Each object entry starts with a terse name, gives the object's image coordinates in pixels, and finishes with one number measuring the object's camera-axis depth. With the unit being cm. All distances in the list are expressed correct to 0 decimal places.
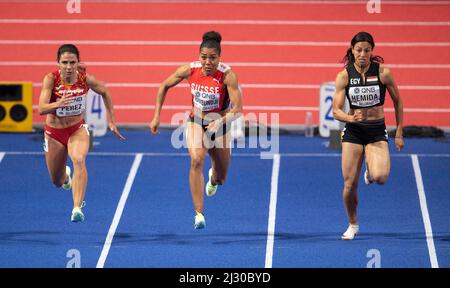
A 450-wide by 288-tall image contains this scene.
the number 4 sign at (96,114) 1532
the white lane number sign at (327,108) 1522
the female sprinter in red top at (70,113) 1088
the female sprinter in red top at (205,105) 1081
